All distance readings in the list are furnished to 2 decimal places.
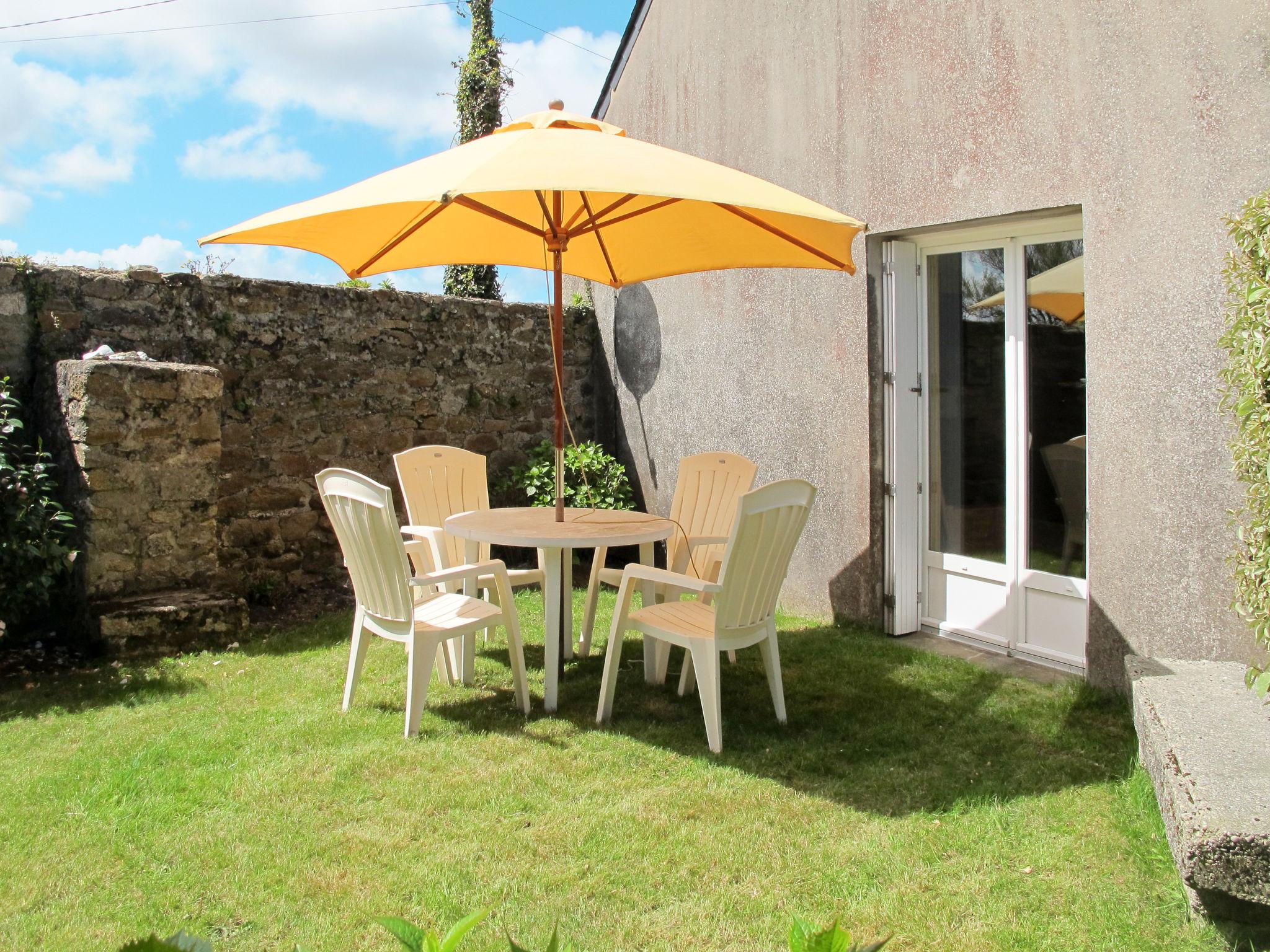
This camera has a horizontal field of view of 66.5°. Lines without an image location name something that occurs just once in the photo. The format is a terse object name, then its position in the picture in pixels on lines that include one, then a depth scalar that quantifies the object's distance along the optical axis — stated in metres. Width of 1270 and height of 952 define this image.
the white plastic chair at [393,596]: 3.76
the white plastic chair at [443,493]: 4.85
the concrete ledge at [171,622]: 4.77
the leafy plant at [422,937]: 0.67
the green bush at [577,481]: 6.89
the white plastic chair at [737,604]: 3.63
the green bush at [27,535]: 4.50
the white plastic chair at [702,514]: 4.88
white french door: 4.52
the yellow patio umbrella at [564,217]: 3.39
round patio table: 4.01
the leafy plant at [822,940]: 0.65
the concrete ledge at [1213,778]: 2.17
